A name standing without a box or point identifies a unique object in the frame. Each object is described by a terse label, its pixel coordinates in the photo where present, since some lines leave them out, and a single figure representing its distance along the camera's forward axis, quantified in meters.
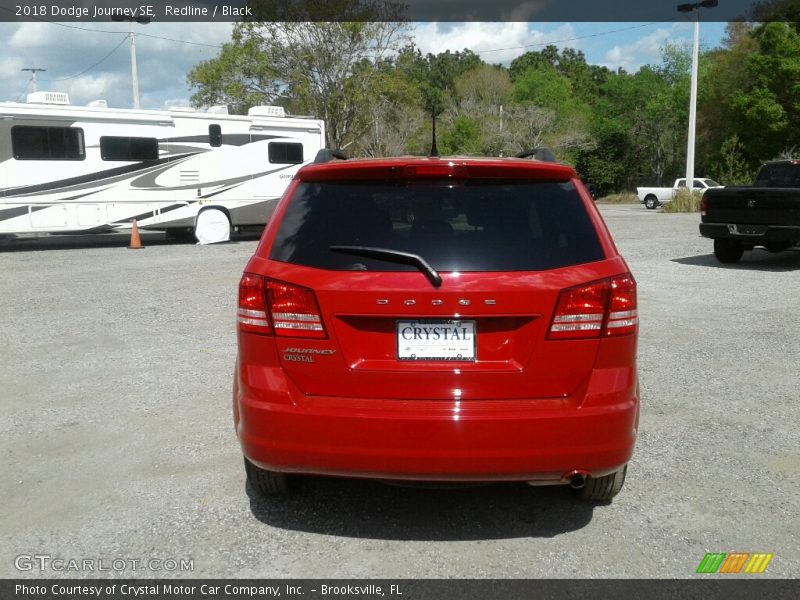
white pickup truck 36.97
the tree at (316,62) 34.34
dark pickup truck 12.00
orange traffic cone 17.06
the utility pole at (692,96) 32.03
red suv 3.11
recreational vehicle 16.23
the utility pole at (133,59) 29.42
